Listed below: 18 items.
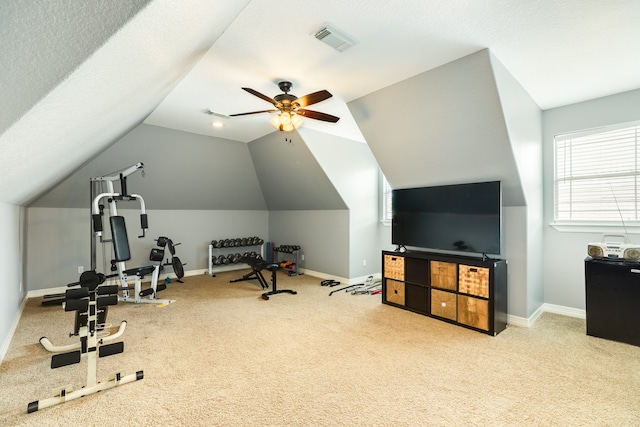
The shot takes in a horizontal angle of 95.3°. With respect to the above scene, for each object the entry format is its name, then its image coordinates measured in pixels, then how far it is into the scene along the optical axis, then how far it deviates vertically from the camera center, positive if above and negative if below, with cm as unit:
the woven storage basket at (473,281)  342 -78
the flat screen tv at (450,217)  352 -2
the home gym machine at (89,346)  218 -106
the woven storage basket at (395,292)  429 -113
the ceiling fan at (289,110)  299 +116
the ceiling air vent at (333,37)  231 +148
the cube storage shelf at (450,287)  340 -93
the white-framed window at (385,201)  638 +33
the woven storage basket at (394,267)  432 -77
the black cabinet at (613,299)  304 -90
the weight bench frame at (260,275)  502 -106
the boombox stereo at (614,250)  312 -38
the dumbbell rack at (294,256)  670 -97
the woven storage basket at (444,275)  372 -78
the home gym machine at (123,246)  450 -48
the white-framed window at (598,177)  352 +50
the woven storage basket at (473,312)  339 -115
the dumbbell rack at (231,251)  682 -88
